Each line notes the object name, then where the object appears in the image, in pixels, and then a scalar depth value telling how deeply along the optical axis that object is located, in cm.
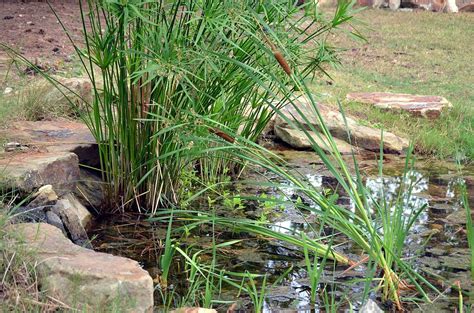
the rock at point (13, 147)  405
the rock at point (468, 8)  1488
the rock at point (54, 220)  353
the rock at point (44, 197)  359
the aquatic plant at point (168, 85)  350
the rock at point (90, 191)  417
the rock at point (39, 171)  352
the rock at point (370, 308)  281
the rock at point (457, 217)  432
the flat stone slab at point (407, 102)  666
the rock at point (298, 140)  593
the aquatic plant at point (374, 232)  308
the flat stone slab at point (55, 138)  426
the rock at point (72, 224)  360
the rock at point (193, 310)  263
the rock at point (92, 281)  261
